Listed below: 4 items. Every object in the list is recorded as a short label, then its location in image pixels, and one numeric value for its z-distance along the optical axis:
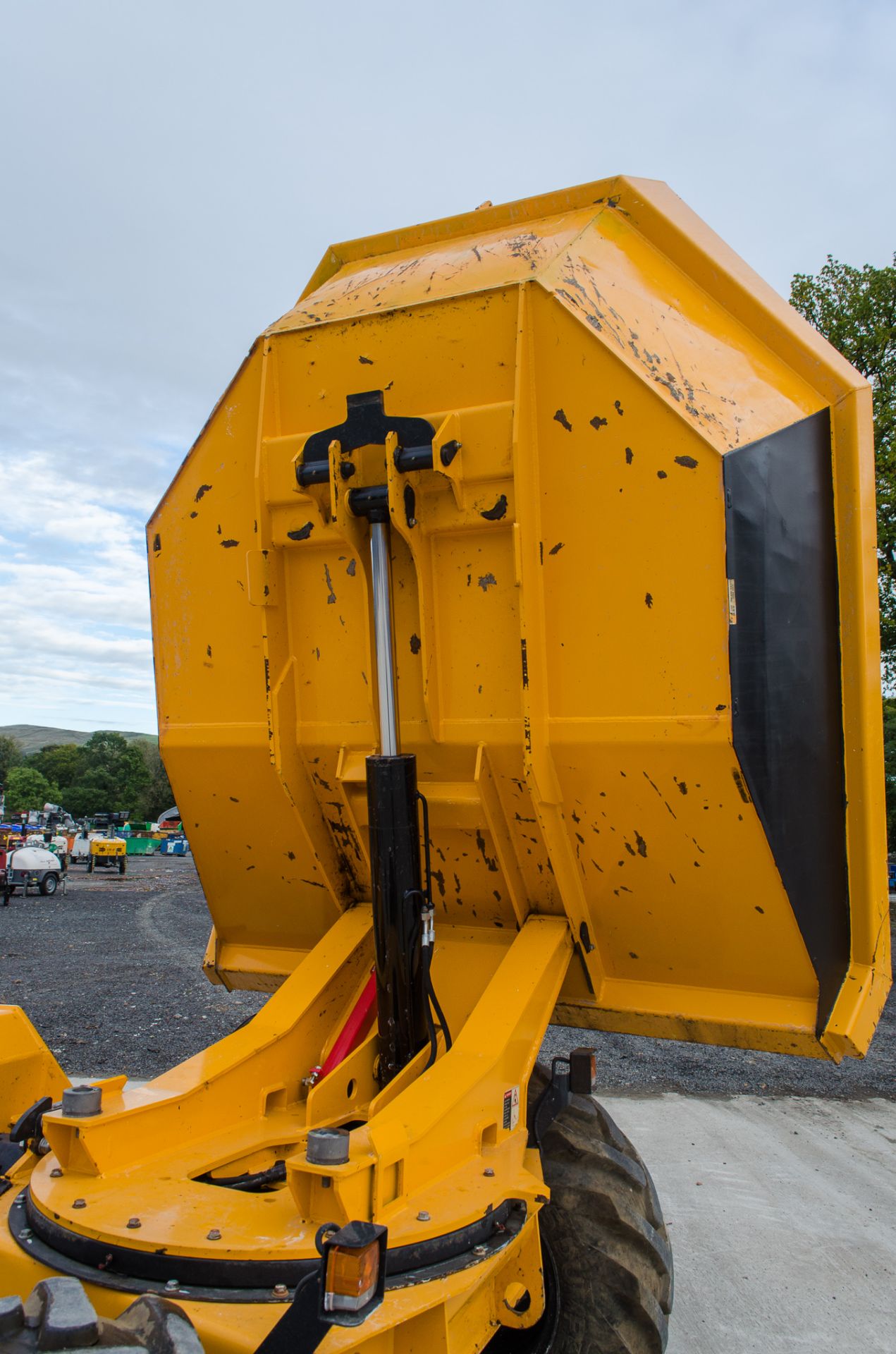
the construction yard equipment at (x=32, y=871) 19.00
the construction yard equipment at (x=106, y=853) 25.62
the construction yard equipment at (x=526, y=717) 2.38
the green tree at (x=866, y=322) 16.75
